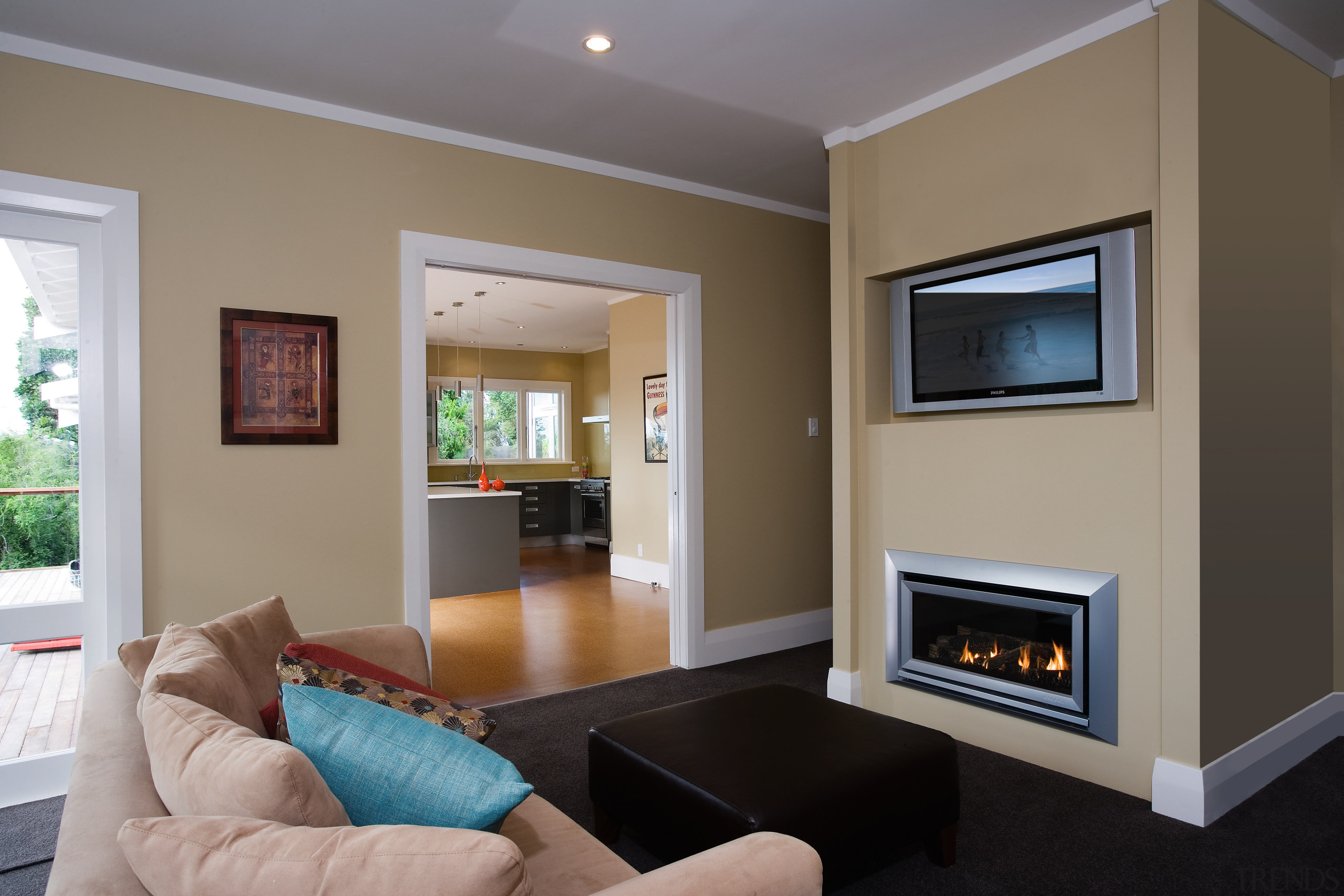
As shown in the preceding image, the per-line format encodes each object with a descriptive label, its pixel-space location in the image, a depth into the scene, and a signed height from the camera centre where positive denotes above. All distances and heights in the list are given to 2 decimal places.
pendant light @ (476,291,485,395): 9.73 +1.02
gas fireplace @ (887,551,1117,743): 2.79 -0.76
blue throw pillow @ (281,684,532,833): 1.17 -0.49
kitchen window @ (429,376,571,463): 9.95 +0.32
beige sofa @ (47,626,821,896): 1.03 -0.58
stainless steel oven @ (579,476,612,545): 9.40 -0.75
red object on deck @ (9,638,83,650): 2.89 -0.71
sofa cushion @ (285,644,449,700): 1.62 -0.46
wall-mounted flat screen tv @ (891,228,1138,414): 2.75 +0.43
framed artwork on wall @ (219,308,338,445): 3.15 +0.29
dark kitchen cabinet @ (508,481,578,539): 9.79 -0.77
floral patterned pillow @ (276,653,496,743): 1.53 -0.50
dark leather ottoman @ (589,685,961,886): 1.94 -0.86
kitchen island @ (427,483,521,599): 6.31 -0.77
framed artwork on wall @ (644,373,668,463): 7.27 +0.25
